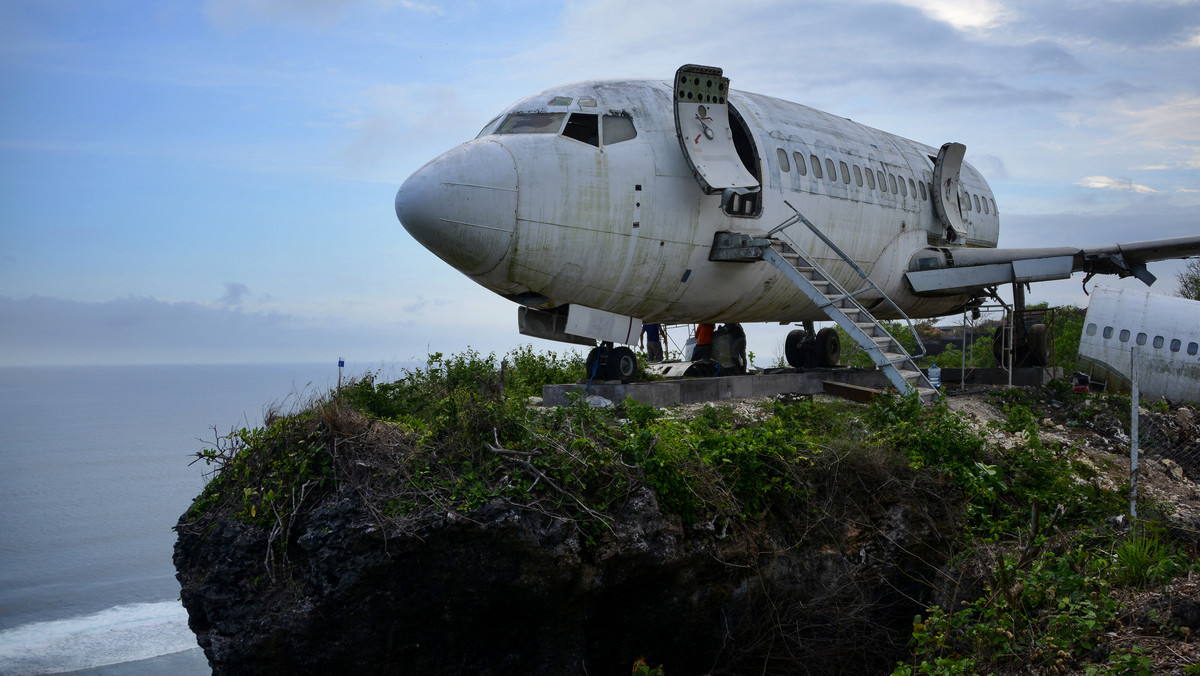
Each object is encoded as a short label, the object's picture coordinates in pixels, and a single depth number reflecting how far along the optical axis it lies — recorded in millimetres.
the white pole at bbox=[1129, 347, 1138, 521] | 9125
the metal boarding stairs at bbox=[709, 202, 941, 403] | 12203
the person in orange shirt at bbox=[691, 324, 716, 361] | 17641
